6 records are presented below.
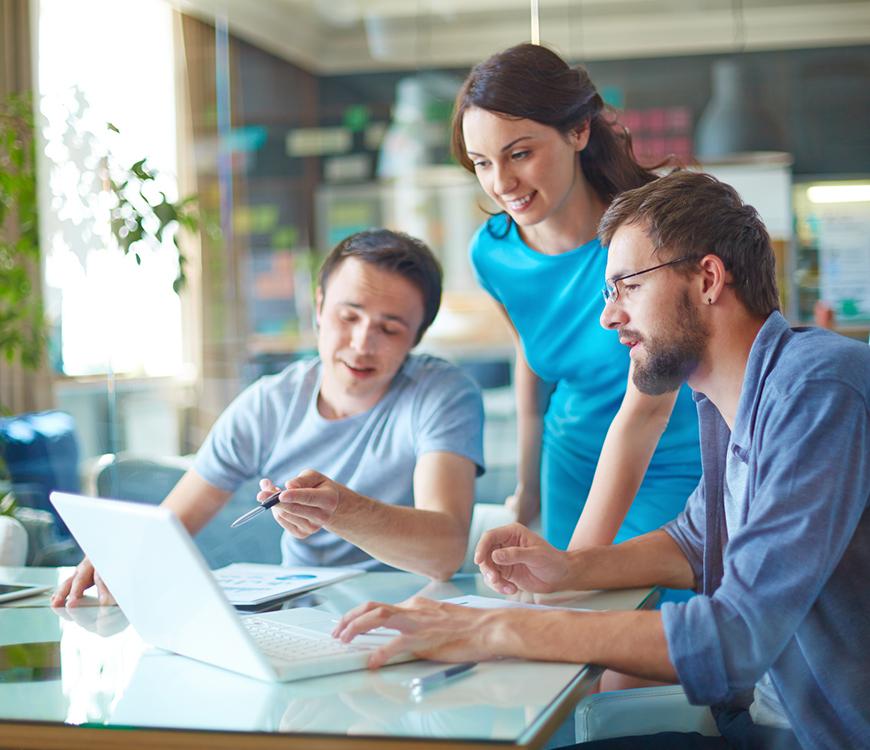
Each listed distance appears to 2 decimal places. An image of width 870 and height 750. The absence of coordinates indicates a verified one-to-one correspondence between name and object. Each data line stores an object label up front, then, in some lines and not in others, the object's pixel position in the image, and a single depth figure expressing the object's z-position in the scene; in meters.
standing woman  1.86
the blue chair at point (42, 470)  2.79
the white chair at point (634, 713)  1.51
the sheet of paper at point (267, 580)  1.58
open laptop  1.11
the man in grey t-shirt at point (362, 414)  1.93
